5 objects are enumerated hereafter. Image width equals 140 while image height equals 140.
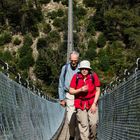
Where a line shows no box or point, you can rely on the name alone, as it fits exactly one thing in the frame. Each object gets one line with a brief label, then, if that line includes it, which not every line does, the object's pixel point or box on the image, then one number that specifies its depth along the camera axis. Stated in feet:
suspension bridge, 21.84
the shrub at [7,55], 288.71
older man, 31.09
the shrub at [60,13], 333.91
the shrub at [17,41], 313.32
